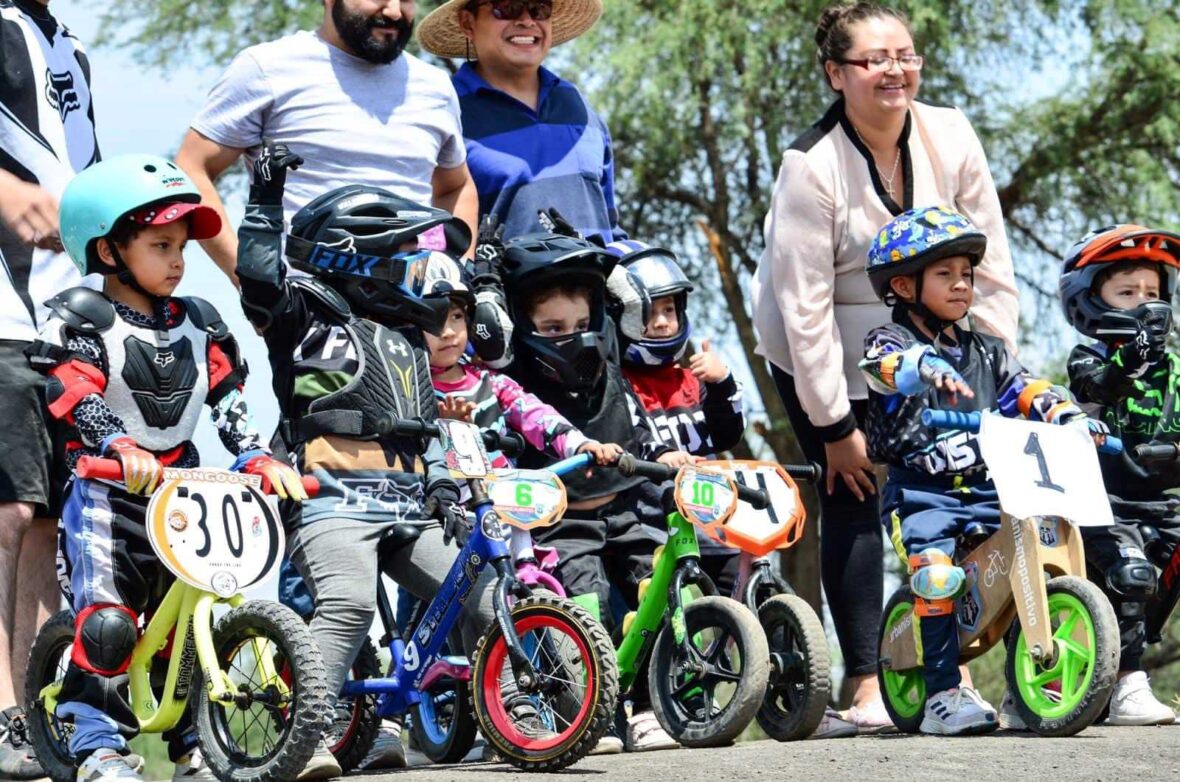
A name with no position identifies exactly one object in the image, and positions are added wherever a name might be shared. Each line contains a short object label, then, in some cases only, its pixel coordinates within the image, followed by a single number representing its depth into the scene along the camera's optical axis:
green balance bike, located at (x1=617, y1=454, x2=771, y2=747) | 12.49
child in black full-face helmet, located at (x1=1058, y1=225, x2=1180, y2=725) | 14.54
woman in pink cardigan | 14.73
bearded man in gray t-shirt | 13.98
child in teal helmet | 11.15
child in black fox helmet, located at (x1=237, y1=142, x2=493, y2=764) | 11.94
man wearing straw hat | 15.46
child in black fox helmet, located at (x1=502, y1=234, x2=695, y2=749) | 14.25
